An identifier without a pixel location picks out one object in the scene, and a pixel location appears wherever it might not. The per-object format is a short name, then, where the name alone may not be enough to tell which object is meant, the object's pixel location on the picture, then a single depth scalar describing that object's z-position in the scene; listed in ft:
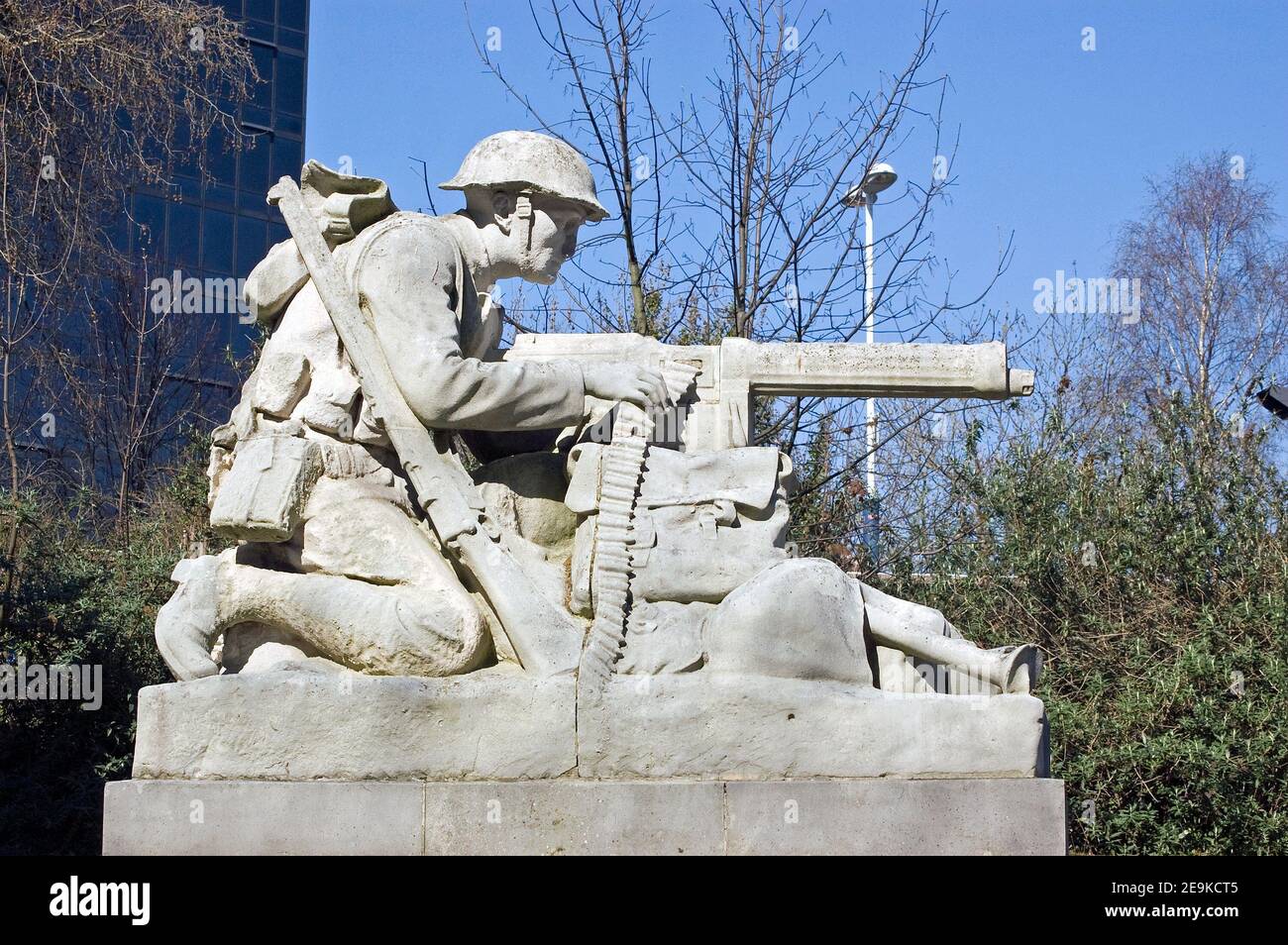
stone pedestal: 16.24
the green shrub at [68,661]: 32.09
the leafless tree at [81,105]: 33.78
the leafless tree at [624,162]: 35.65
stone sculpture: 16.58
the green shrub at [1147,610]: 29.81
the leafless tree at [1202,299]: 67.92
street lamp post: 35.88
